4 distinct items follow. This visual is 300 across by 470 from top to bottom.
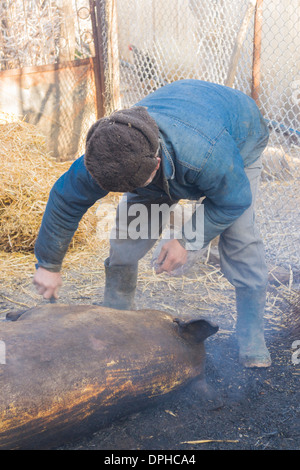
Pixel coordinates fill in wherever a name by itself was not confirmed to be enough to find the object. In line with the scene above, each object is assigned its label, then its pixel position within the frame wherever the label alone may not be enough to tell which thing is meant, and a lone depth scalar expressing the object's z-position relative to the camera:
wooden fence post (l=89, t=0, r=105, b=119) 5.34
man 1.82
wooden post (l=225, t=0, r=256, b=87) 4.02
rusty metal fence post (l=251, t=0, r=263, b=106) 3.91
